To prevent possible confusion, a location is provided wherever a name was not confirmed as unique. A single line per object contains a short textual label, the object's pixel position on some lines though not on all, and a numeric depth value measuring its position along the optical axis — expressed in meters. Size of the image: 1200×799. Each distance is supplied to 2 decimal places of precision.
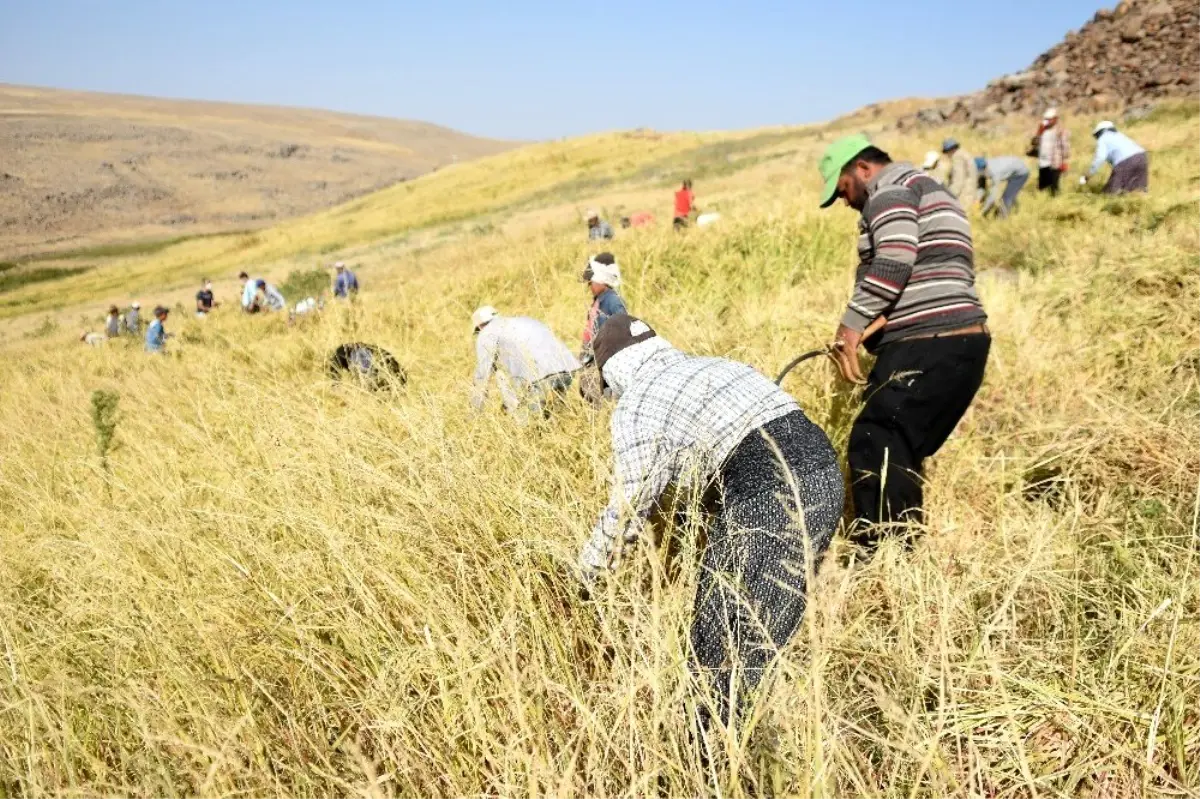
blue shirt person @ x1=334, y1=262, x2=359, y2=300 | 10.45
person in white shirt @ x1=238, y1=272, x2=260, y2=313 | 11.19
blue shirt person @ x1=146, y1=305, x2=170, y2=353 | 9.34
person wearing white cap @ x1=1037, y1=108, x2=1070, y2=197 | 7.62
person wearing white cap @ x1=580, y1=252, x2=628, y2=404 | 3.80
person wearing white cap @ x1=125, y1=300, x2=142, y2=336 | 13.92
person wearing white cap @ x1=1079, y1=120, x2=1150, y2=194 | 6.49
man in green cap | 2.24
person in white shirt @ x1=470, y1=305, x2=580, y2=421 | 3.51
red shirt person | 10.62
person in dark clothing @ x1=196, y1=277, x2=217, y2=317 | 14.79
